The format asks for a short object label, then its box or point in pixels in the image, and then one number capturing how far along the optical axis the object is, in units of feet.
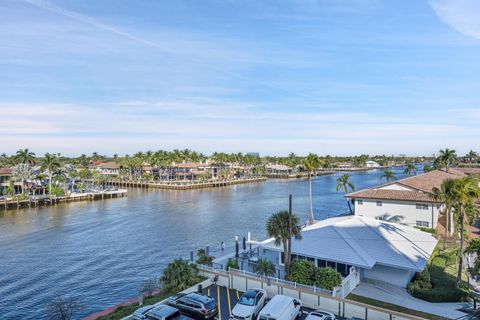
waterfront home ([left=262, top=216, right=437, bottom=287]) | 79.20
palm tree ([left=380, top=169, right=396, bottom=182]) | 324.97
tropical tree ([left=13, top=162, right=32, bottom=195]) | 288.26
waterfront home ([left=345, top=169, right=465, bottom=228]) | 126.62
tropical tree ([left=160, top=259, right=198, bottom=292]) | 77.92
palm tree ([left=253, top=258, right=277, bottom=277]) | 80.07
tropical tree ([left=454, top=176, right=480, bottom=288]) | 81.41
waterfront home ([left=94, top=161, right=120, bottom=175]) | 518.62
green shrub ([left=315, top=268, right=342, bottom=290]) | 71.67
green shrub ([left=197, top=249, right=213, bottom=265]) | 91.50
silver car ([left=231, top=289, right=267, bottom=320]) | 59.72
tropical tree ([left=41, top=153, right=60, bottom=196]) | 277.50
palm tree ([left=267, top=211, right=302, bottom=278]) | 80.16
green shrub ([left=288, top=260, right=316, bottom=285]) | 74.74
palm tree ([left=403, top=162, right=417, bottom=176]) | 474.45
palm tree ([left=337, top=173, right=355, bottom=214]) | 206.41
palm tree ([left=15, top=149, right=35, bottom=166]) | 274.36
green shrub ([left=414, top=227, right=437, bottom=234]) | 119.65
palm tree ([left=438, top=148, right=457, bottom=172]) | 261.44
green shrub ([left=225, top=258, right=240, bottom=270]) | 87.19
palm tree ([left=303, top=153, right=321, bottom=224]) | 176.96
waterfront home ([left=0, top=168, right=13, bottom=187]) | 287.69
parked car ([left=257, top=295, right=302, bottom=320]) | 56.59
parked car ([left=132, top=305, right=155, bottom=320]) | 59.52
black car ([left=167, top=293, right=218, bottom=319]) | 61.87
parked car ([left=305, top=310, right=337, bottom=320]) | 56.09
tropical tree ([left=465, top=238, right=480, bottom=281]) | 64.90
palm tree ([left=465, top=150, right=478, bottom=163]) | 571.32
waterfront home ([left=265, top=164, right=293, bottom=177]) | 602.85
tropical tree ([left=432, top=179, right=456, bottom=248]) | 84.33
